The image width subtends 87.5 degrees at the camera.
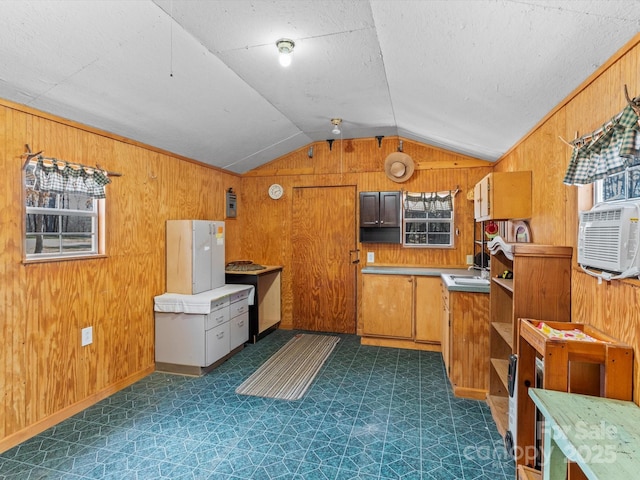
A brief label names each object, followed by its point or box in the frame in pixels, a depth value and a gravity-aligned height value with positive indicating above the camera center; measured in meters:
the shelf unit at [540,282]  2.02 -0.28
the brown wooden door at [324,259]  4.84 -0.35
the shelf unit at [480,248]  4.04 -0.16
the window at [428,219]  4.43 +0.22
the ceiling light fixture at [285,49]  2.19 +1.24
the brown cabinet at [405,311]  4.02 -0.93
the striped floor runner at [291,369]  3.06 -1.43
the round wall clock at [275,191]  5.06 +0.66
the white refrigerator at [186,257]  3.62 -0.25
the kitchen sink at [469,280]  3.14 -0.44
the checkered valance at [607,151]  1.37 +0.40
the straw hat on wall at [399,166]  4.48 +0.93
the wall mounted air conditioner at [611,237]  1.39 +0.00
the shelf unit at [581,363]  1.49 -0.59
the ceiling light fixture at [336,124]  3.79 +1.30
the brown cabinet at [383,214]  4.50 +0.29
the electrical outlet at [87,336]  2.76 -0.85
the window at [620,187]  1.47 +0.24
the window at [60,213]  2.40 +0.16
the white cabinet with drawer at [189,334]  3.38 -1.04
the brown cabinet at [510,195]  2.74 +0.34
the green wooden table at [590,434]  1.07 -0.73
